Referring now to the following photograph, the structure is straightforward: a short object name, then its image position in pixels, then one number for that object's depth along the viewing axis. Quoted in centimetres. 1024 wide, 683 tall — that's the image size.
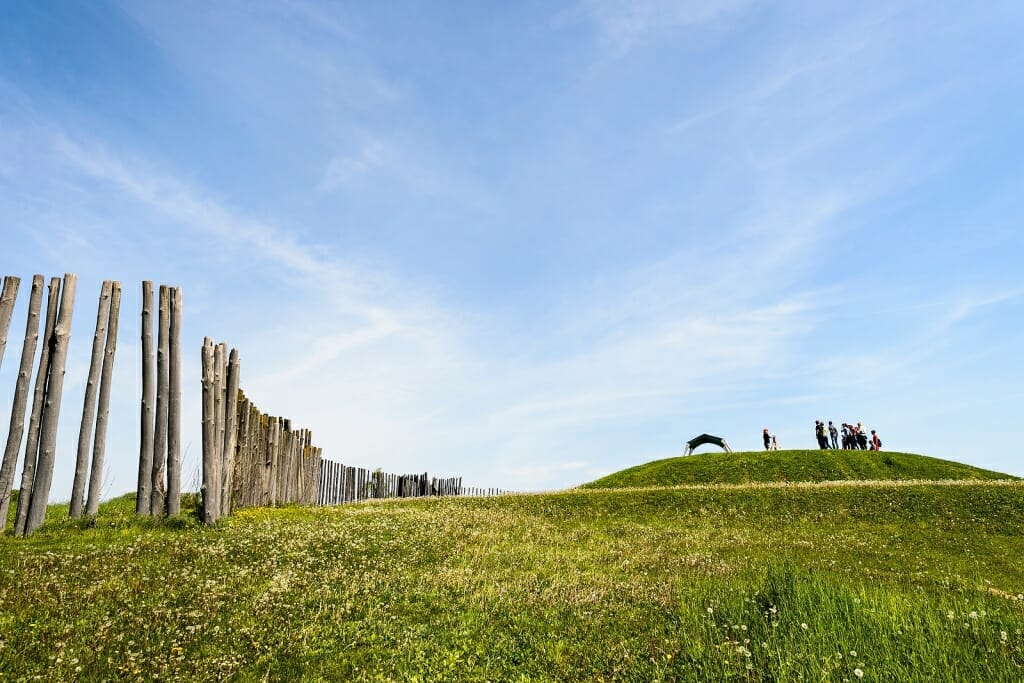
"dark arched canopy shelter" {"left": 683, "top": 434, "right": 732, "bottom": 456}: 5066
